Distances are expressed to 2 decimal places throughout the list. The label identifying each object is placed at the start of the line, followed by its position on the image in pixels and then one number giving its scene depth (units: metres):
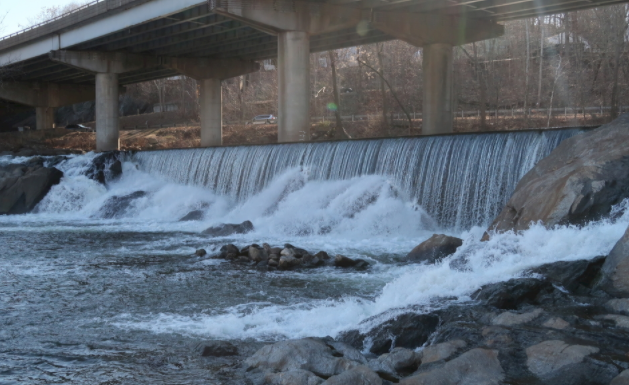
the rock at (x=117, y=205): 28.20
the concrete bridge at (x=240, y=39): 29.54
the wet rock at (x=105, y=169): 33.16
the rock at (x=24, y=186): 30.23
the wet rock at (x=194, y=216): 24.88
